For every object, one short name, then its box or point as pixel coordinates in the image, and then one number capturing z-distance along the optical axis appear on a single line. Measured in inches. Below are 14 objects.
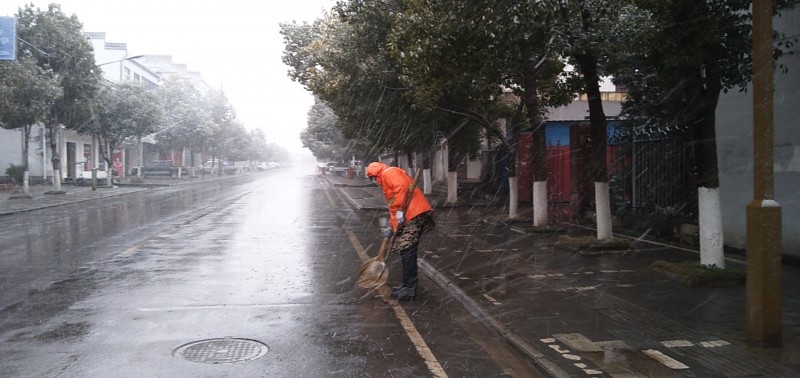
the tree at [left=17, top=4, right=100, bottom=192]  1015.0
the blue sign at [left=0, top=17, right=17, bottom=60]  645.9
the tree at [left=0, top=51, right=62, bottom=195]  892.6
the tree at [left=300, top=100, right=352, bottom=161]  1470.2
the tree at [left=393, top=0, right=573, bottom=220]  370.0
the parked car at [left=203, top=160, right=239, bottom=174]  2725.1
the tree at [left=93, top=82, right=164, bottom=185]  1280.8
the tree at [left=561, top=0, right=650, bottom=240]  381.7
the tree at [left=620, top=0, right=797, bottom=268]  304.2
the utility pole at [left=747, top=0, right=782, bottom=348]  197.0
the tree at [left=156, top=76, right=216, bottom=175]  1903.3
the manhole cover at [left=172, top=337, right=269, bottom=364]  201.6
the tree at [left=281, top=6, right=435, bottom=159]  600.1
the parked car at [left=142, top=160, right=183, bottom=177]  1950.1
